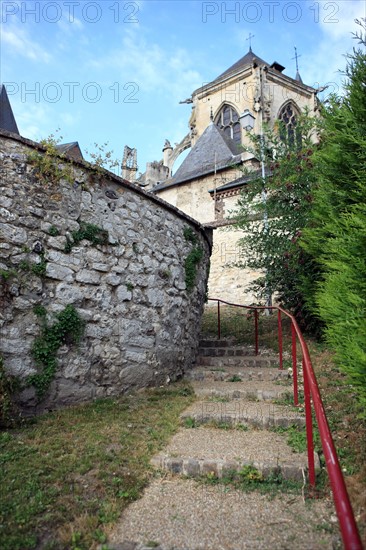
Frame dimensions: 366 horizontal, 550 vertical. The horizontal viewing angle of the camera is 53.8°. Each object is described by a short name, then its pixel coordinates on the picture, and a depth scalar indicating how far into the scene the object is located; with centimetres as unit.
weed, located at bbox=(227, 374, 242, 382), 500
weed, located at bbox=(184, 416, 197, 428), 346
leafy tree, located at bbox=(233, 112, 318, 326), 691
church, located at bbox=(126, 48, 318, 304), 1369
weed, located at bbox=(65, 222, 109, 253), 382
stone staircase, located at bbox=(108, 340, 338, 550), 190
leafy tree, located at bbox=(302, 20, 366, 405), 263
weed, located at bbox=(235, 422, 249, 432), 338
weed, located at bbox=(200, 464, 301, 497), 236
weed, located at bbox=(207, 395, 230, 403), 415
